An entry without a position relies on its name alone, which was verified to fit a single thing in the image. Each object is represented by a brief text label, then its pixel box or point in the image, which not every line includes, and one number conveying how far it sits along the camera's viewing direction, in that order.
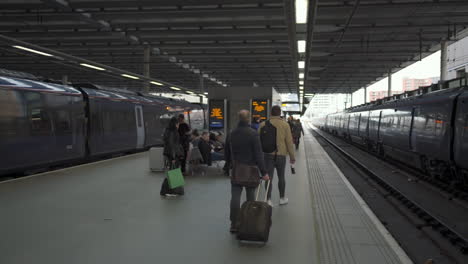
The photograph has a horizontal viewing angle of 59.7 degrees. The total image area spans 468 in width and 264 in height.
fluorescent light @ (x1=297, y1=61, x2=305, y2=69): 16.46
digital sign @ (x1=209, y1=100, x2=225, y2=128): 15.51
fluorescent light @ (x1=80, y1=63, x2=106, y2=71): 15.09
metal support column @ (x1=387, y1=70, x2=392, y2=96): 34.69
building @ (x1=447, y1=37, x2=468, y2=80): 31.72
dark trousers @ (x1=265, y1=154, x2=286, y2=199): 6.67
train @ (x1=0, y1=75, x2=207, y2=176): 9.27
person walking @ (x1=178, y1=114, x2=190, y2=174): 10.51
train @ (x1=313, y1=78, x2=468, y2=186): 8.95
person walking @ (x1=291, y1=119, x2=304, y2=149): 18.84
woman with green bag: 7.39
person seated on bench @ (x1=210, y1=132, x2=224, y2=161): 10.90
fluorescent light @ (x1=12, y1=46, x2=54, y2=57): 10.85
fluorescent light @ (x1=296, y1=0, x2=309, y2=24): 7.34
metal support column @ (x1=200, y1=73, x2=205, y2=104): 34.92
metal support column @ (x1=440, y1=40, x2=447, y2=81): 21.66
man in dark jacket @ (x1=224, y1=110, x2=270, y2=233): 5.15
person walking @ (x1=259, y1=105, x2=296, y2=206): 6.55
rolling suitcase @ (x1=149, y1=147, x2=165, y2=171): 11.03
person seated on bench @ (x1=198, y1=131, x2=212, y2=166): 10.41
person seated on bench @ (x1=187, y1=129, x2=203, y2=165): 10.38
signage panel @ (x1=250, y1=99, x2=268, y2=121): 15.42
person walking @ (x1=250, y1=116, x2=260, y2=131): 10.65
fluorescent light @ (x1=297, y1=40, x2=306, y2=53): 12.44
